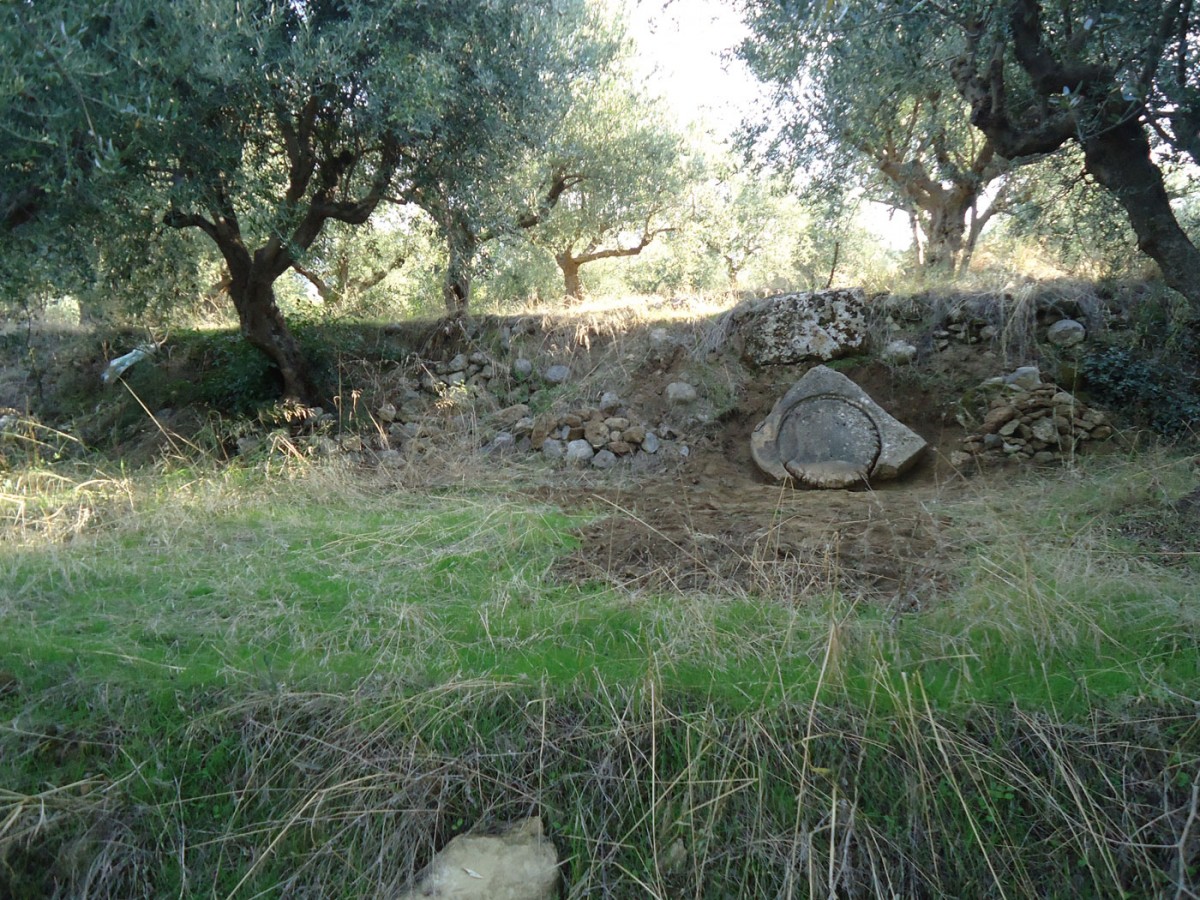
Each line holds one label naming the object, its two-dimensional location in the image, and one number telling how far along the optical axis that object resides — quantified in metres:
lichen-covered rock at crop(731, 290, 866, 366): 9.89
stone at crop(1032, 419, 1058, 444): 7.99
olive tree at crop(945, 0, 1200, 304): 6.42
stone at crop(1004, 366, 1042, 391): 8.61
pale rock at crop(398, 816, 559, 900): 3.17
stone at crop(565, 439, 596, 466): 9.36
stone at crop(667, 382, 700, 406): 9.99
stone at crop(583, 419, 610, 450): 9.55
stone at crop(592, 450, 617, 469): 9.26
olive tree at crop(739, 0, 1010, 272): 7.08
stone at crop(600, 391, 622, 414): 10.09
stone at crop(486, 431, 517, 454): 9.71
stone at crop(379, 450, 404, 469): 8.83
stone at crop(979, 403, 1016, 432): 8.23
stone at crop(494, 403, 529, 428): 10.37
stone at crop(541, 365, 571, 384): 11.12
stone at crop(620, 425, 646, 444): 9.54
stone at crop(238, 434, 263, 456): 9.36
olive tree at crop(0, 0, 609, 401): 6.32
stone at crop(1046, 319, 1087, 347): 9.19
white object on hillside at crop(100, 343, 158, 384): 13.05
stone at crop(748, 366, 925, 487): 8.08
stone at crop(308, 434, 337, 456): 8.91
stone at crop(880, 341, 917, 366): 9.60
